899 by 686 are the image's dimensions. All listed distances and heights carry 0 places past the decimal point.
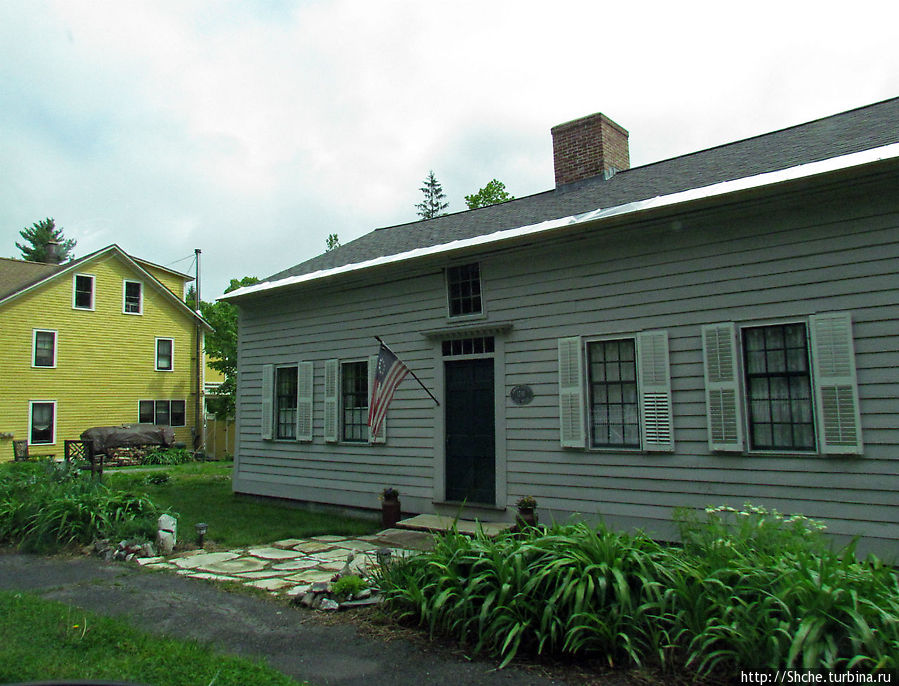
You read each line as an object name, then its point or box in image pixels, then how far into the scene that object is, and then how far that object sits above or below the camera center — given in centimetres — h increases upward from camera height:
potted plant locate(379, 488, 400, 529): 877 -144
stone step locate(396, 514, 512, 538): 750 -150
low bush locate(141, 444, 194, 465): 2152 -152
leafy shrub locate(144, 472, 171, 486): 1399 -148
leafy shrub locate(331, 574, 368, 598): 511 -144
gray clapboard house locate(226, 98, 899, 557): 598 +69
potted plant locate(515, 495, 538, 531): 720 -120
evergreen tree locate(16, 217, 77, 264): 5566 +1593
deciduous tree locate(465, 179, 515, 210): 2748 +921
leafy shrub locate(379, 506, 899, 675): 339 -120
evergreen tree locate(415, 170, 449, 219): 5222 +1739
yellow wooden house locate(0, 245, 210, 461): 2114 +231
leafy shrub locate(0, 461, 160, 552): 766 -127
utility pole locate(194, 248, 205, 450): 2550 +35
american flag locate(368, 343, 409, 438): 837 +31
